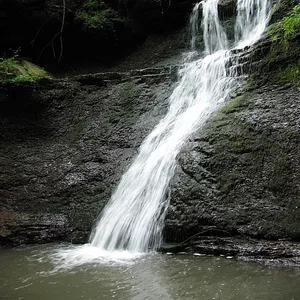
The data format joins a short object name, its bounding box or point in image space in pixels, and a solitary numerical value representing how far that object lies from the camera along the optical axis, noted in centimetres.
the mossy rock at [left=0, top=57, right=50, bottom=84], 808
